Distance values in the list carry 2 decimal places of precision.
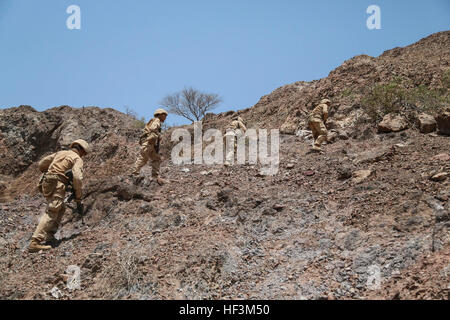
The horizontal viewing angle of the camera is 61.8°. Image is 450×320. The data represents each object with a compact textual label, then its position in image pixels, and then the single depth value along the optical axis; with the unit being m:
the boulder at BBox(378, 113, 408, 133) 8.66
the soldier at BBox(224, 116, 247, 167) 8.95
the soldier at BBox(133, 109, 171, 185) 8.00
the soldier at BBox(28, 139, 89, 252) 5.83
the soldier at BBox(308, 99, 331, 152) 8.86
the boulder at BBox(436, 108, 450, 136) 7.83
